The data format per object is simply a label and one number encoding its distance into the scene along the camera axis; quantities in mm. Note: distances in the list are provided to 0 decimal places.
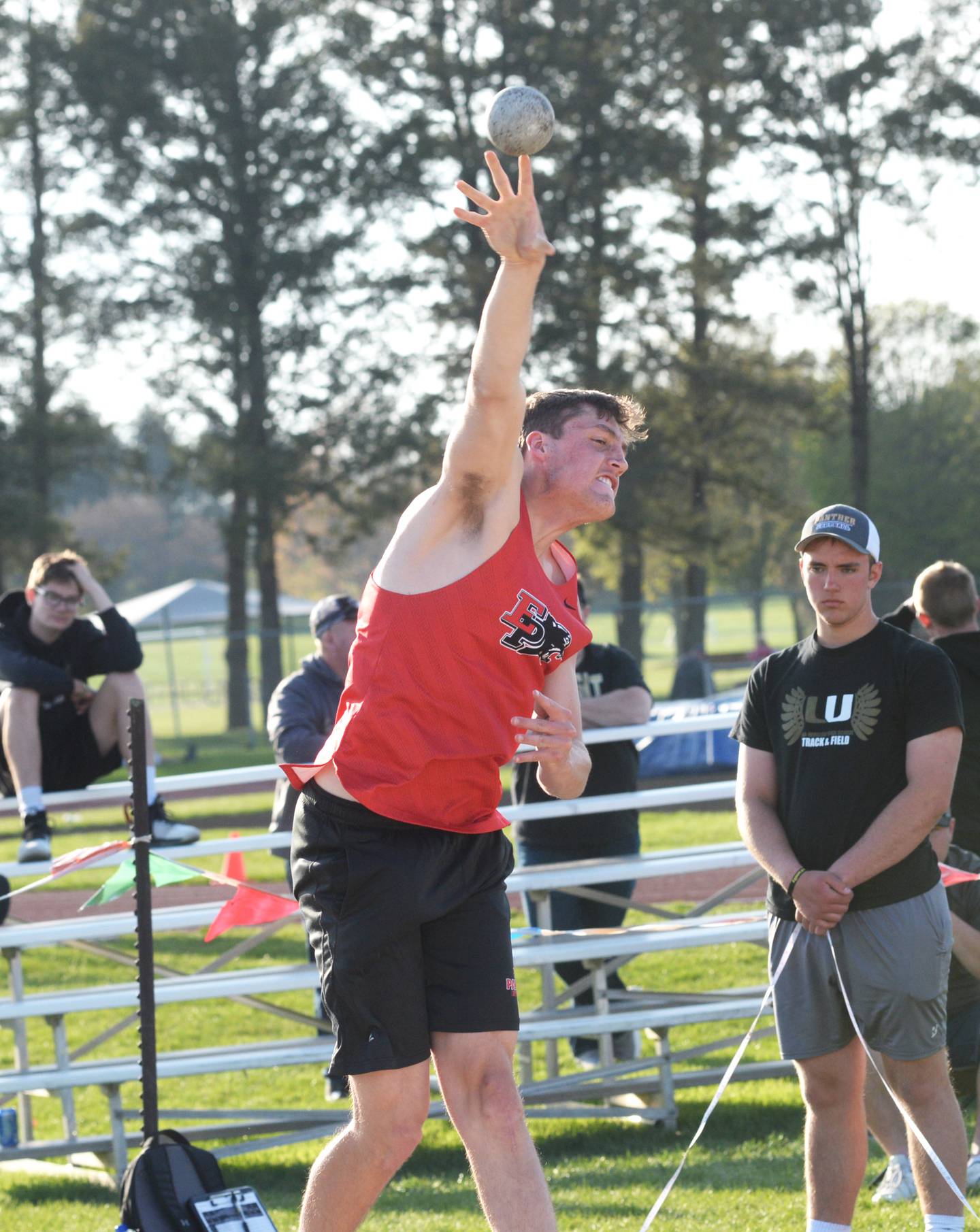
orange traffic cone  16281
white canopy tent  84187
